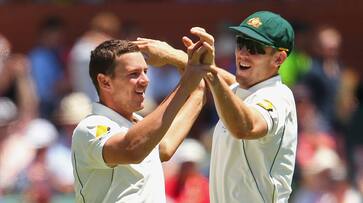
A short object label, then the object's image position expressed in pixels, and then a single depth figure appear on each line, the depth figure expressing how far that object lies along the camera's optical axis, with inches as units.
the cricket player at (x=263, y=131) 595.2
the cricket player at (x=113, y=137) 573.0
